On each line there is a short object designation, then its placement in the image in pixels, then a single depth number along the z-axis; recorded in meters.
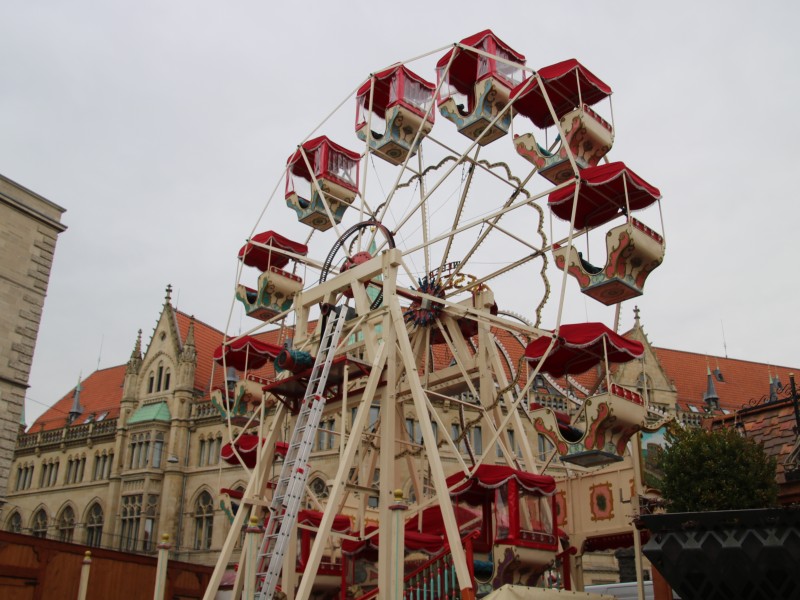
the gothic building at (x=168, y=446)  39.94
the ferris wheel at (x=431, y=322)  13.66
